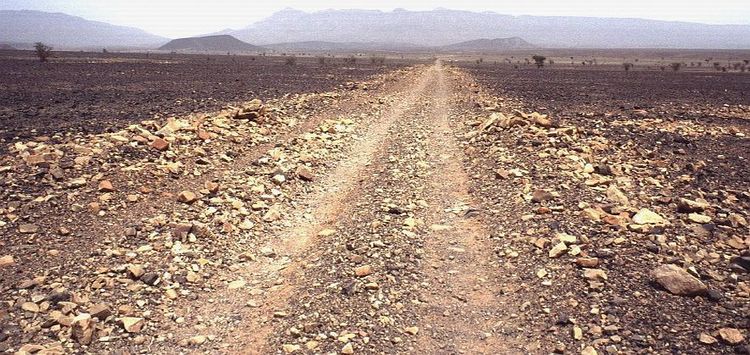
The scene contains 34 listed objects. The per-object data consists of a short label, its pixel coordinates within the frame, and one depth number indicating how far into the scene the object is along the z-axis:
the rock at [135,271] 5.77
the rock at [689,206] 7.28
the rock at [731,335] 4.25
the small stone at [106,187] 7.91
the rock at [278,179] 9.40
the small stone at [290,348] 4.57
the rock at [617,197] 7.66
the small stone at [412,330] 4.88
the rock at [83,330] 4.62
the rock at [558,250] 6.06
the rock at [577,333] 4.57
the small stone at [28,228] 6.52
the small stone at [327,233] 7.27
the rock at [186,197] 7.95
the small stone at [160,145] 10.03
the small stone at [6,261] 5.80
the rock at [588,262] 5.70
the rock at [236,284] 5.92
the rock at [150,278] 5.70
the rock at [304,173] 9.89
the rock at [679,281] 5.04
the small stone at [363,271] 5.87
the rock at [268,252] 6.80
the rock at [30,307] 5.00
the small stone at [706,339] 4.27
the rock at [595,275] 5.42
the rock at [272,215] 7.91
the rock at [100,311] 4.99
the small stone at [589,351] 4.31
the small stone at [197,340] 4.80
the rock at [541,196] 7.86
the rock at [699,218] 6.88
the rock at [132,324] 4.89
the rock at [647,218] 6.73
